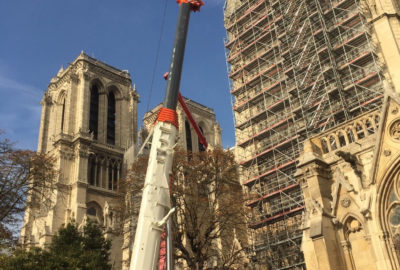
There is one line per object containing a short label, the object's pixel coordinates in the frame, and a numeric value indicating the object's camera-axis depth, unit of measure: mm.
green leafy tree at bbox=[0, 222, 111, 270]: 18688
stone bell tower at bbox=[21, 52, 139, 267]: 43969
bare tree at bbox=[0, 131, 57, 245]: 20064
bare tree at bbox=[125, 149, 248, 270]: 22250
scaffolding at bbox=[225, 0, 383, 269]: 24625
